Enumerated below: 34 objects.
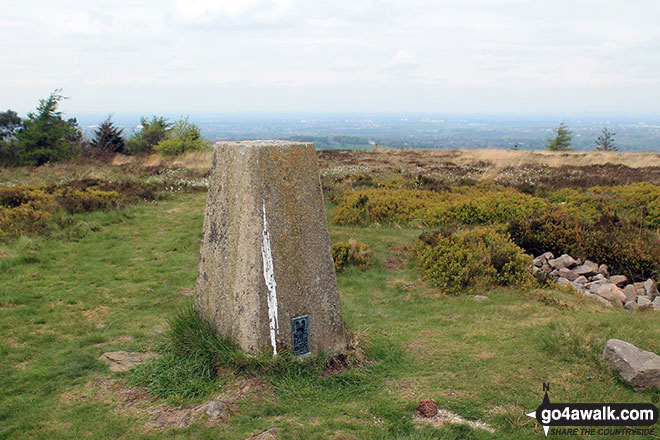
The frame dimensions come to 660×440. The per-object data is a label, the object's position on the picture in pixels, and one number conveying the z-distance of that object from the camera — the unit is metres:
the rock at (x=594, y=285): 7.57
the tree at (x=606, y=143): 44.91
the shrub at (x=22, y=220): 10.07
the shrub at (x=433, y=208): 11.90
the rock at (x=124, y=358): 4.66
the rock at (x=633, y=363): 3.84
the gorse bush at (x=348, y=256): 8.86
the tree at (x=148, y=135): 34.84
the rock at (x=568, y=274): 8.27
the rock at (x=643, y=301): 6.87
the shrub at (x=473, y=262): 7.64
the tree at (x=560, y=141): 42.55
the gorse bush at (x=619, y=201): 10.86
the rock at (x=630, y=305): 6.80
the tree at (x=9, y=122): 36.16
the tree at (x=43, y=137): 26.75
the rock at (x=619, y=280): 7.94
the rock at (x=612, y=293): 7.12
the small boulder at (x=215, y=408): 3.59
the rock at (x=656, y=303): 6.75
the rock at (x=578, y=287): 7.45
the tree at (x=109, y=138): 32.94
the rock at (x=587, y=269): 8.33
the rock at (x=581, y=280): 7.95
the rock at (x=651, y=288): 7.33
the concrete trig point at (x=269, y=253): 4.03
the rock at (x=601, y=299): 6.84
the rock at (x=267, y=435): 3.28
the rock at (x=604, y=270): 8.35
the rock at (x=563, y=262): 8.71
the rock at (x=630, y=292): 7.26
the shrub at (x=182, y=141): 29.05
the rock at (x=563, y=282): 7.76
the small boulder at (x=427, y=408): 3.60
